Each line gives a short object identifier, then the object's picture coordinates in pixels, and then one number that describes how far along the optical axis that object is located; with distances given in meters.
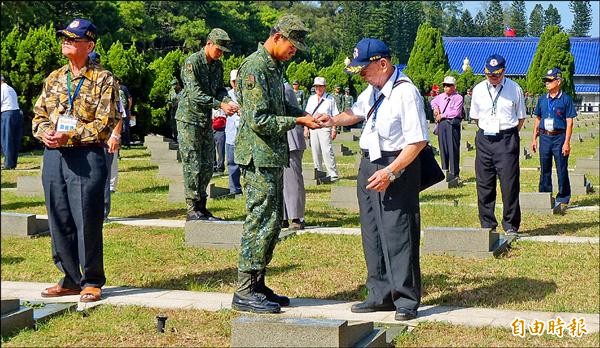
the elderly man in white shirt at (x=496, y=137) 10.92
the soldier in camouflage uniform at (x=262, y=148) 7.03
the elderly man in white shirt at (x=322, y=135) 16.89
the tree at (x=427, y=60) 23.33
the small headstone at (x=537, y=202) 13.43
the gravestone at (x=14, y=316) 6.33
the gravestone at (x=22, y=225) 10.92
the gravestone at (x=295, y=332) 5.52
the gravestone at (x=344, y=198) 14.08
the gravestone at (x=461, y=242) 9.70
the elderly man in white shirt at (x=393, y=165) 6.86
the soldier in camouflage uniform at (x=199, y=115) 10.55
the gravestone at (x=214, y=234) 10.22
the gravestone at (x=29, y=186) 15.55
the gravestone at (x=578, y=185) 16.22
